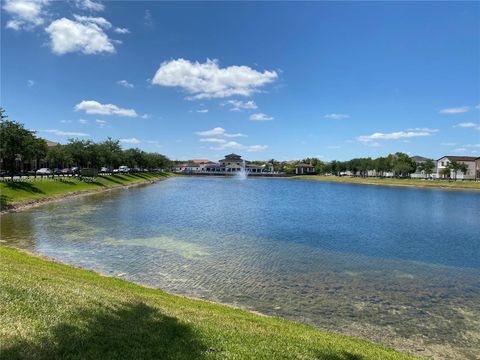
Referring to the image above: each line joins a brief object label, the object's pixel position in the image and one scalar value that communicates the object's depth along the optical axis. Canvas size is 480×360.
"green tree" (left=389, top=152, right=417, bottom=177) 163.48
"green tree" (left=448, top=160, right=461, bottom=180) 148.00
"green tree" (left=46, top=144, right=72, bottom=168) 85.62
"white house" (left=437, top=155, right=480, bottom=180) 175.38
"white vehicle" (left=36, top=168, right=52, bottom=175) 90.69
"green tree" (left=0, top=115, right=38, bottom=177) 54.03
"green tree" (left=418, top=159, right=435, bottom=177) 162.25
